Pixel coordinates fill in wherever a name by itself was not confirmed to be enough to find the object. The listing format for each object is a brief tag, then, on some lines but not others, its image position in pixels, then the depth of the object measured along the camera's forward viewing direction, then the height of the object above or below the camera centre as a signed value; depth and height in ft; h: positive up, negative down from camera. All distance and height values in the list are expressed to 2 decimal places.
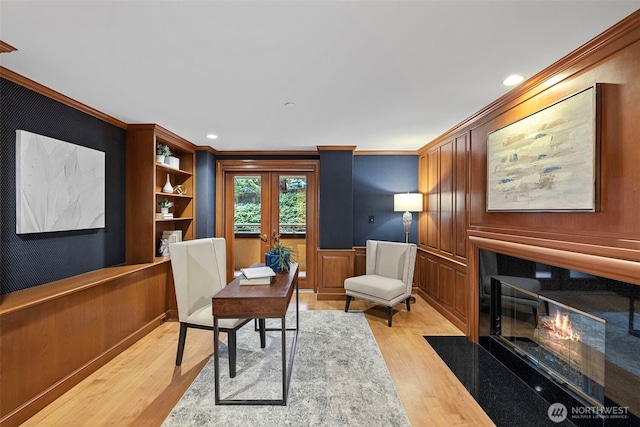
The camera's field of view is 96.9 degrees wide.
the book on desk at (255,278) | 7.77 -1.79
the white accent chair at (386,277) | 11.85 -2.98
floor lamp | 14.60 +0.44
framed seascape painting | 5.73 +1.29
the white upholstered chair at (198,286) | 7.94 -2.36
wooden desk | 6.77 -2.32
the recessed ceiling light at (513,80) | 7.13 +3.43
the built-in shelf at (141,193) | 11.12 +0.76
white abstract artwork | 7.17 +0.79
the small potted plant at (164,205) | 12.53 +0.33
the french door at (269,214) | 16.33 -0.08
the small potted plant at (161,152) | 11.81 +2.57
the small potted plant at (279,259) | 9.17 -1.50
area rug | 6.41 -4.63
